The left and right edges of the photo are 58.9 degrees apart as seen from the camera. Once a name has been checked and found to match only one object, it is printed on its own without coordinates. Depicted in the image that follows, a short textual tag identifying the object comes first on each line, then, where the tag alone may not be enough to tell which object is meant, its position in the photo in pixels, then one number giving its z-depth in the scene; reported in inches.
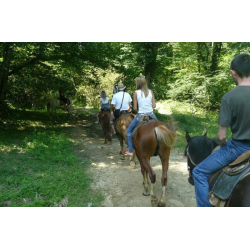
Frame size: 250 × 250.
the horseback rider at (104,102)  415.2
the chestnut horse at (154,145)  187.0
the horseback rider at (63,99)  595.5
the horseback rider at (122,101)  313.7
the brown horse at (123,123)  296.1
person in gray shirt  107.7
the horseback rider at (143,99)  219.8
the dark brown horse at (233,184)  108.2
